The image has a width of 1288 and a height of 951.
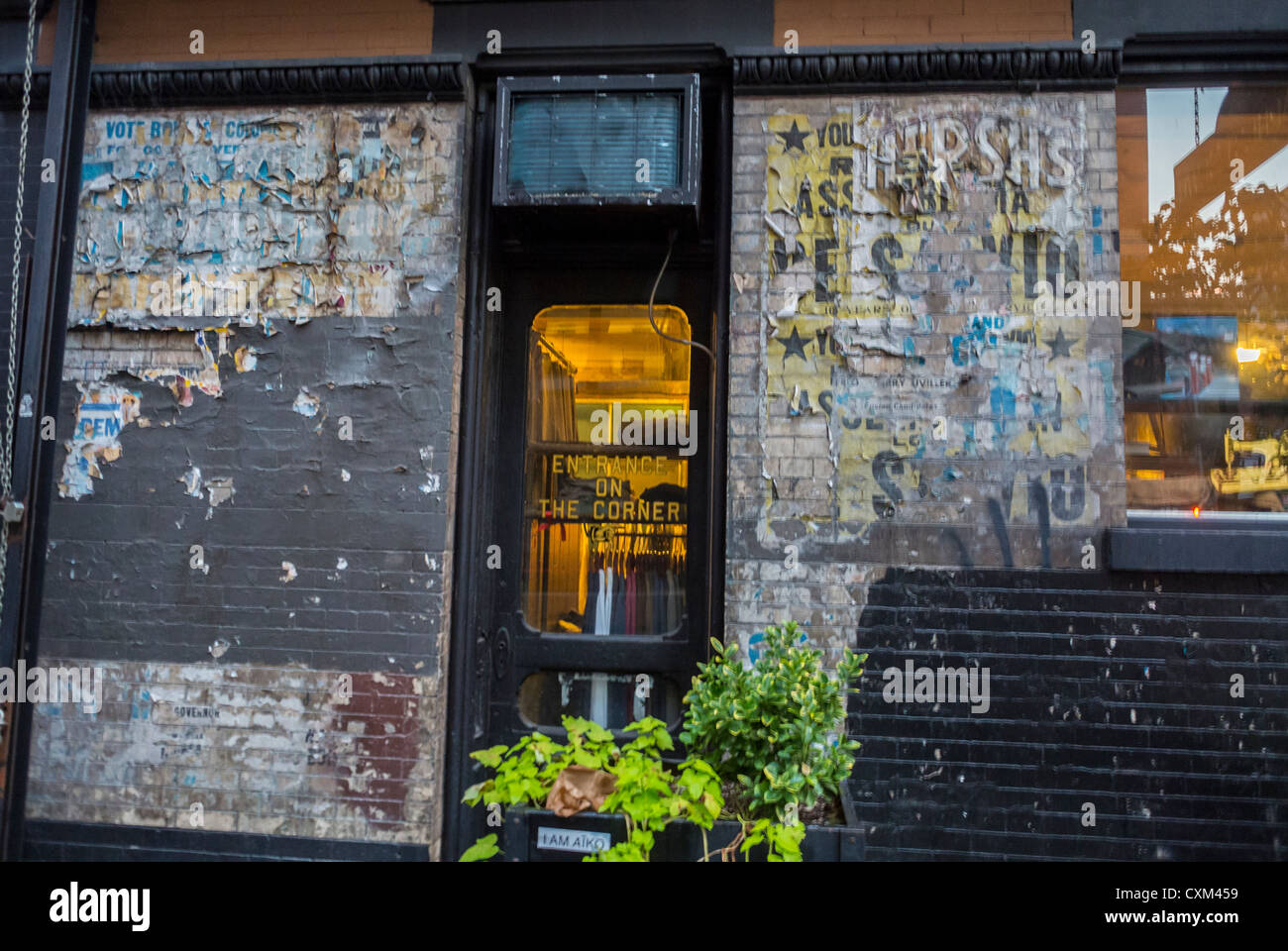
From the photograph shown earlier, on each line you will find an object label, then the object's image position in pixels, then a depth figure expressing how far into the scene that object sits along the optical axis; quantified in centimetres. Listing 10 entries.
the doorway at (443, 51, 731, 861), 413
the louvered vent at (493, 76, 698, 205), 382
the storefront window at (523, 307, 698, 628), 426
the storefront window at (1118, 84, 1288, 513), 382
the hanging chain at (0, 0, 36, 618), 356
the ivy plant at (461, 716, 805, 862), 215
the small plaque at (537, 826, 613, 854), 224
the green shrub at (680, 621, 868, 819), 237
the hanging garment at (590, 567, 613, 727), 421
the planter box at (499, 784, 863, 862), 224
